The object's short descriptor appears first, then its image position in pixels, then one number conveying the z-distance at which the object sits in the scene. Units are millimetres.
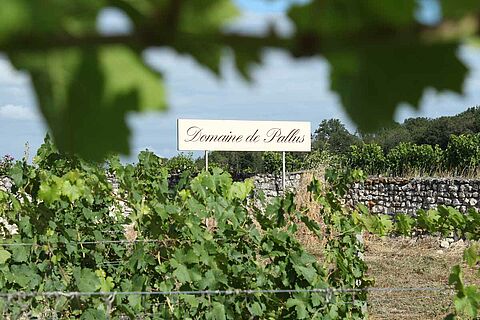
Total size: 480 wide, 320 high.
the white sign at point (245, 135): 15891
